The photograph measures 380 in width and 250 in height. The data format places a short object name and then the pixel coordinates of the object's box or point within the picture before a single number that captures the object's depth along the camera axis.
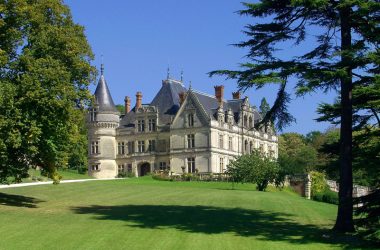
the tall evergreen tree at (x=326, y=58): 17.98
